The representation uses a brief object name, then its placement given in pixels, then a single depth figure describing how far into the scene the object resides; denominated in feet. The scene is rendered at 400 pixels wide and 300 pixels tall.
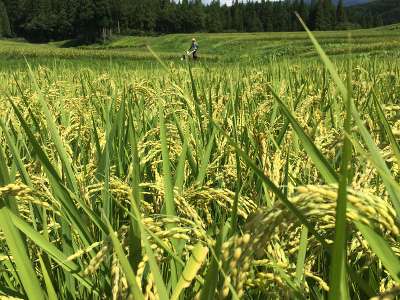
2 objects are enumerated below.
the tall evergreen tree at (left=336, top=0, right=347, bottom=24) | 283.79
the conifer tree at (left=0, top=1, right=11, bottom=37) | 290.01
